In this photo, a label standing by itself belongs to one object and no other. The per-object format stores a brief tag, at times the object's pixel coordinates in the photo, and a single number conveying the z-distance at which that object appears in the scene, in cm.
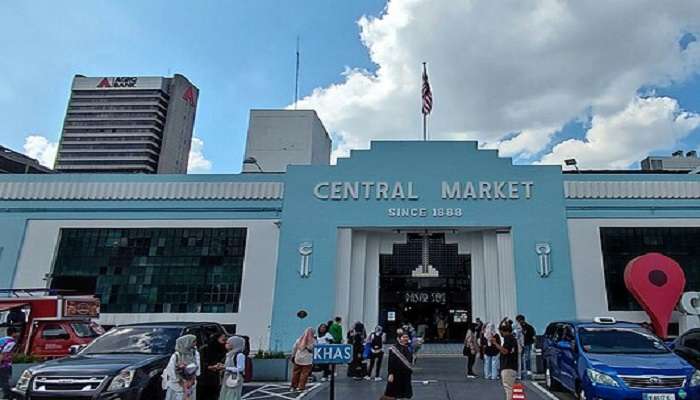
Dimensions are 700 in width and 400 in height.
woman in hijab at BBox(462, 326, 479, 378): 1404
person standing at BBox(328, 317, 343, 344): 1494
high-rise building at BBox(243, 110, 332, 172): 3123
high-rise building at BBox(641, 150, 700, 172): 4650
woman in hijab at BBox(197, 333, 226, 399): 934
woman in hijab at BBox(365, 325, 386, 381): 1343
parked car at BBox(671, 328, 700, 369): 1094
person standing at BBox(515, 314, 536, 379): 1368
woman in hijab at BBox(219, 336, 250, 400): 746
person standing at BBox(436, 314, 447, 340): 2233
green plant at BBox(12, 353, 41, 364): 1282
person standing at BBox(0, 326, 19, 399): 958
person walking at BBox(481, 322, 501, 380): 1301
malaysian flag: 2373
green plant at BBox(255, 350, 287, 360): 1352
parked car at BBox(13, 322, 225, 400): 706
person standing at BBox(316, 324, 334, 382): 1237
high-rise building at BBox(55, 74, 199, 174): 10506
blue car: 800
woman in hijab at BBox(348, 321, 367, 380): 1368
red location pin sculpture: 1919
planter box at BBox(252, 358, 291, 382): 1332
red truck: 1537
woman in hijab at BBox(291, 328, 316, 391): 1152
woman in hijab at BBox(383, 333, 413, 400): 739
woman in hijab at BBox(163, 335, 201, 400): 670
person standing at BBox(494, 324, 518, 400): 885
